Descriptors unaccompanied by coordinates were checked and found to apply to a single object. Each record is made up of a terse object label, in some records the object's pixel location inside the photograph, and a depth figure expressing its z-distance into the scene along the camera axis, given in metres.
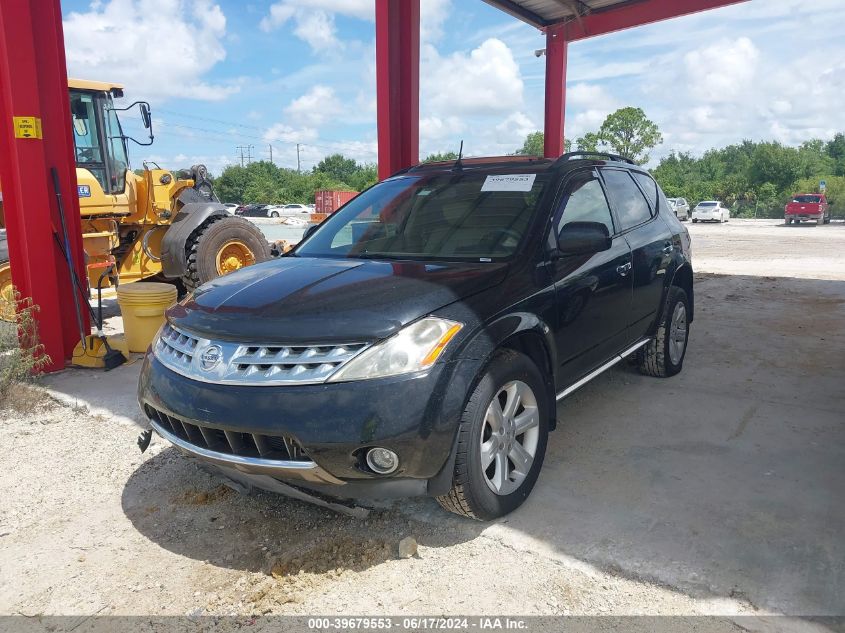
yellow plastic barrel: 5.86
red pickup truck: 38.22
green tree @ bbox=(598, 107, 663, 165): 62.50
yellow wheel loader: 7.98
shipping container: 34.34
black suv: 2.43
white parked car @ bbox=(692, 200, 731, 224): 43.72
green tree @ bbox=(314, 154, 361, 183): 106.81
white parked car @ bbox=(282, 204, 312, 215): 54.83
